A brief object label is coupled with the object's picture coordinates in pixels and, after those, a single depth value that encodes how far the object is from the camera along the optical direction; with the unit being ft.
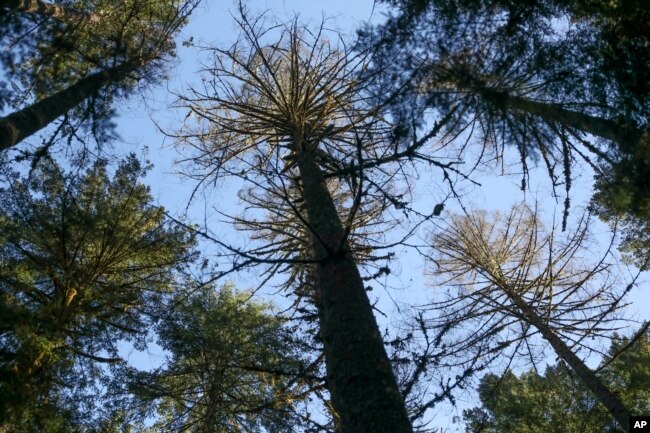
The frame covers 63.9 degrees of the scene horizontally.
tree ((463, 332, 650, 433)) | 36.52
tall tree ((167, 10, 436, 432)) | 12.67
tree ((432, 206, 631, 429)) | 28.06
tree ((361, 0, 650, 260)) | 14.69
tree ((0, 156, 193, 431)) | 20.86
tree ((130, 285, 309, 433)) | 32.83
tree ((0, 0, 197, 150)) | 21.66
